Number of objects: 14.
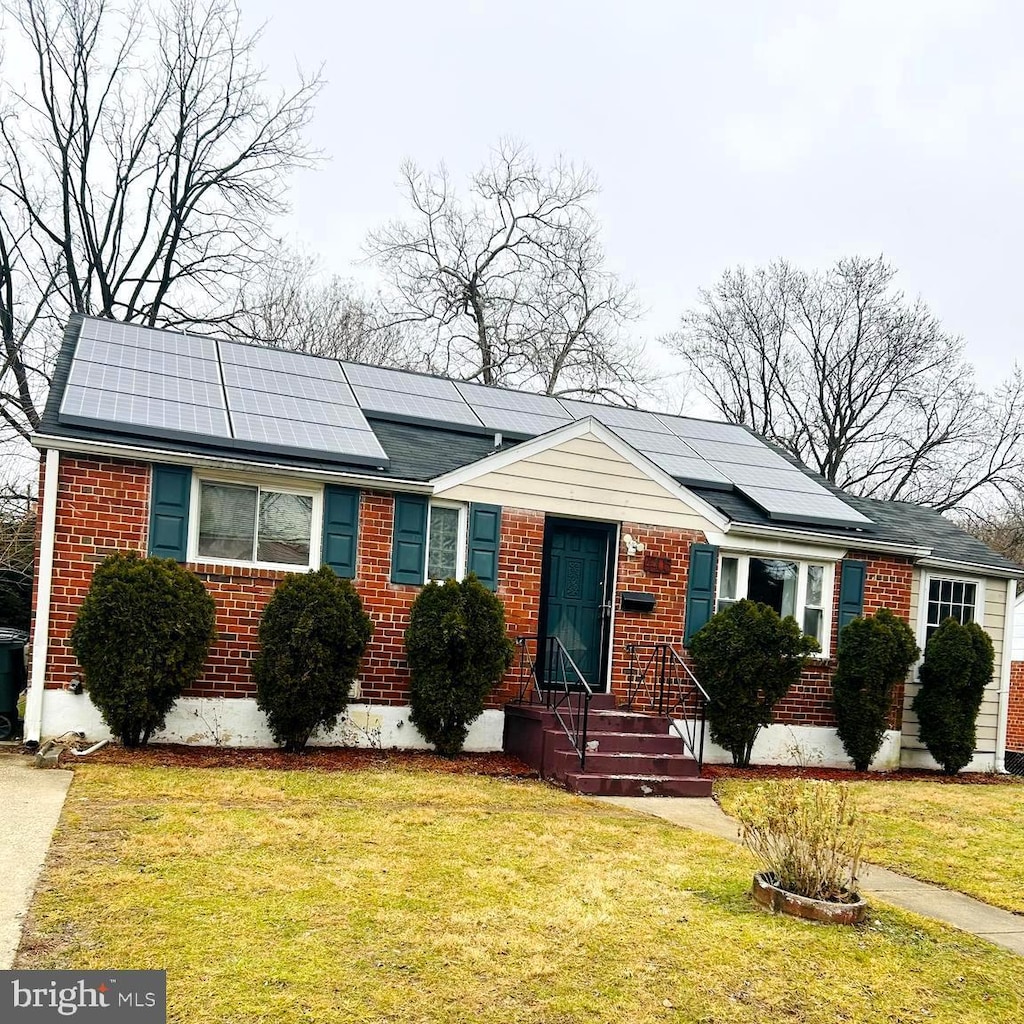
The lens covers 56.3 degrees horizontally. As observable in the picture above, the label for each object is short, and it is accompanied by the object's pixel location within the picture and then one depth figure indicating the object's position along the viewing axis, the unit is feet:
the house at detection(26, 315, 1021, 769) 32.48
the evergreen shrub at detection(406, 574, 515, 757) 33.86
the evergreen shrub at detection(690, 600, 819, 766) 38.17
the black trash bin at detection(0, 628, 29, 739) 33.76
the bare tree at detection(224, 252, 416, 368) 86.02
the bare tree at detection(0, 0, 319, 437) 70.49
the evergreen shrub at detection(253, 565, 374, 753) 32.12
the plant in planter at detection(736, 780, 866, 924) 17.69
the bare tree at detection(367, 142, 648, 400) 92.73
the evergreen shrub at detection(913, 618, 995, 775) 42.88
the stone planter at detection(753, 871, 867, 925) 17.49
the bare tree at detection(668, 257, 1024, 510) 100.68
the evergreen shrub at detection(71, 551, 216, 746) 29.73
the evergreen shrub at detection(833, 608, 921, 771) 40.75
